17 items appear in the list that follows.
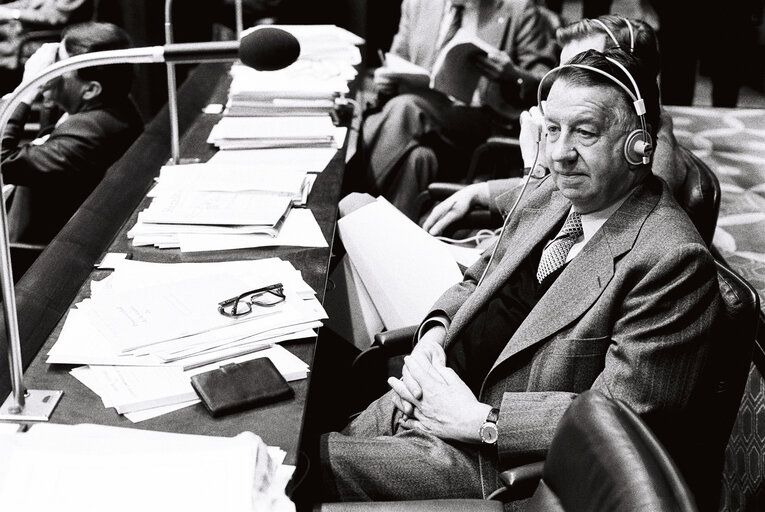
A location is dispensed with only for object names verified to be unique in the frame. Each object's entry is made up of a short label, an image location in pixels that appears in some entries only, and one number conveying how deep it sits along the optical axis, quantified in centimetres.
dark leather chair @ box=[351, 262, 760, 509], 156
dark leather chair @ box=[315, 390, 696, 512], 101
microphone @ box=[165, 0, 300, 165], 142
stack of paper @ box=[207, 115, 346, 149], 270
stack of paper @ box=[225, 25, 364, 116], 295
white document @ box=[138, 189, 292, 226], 209
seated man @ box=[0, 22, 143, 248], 289
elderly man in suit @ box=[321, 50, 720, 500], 152
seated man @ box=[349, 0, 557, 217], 341
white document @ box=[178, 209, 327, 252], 201
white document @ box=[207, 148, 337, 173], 256
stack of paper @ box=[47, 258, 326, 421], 146
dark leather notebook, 141
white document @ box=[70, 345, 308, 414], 141
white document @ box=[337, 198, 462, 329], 224
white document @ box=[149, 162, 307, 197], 229
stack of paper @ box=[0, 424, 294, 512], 113
